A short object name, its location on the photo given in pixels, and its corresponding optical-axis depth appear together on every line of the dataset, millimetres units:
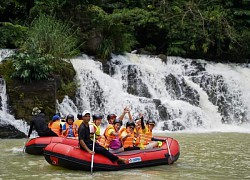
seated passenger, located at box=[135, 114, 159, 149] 9328
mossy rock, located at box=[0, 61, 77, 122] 14047
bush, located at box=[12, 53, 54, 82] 14320
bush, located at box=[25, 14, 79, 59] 15938
